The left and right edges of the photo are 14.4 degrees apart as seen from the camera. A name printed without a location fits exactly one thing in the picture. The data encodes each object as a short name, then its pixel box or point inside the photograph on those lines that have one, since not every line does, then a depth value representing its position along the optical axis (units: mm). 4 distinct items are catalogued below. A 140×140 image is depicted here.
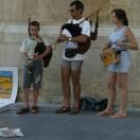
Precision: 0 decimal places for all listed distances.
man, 8766
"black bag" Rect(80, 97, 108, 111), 9250
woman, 8414
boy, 8984
